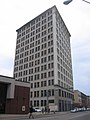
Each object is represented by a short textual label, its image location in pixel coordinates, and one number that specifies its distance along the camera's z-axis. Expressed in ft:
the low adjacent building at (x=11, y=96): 64.12
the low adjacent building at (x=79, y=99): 188.90
